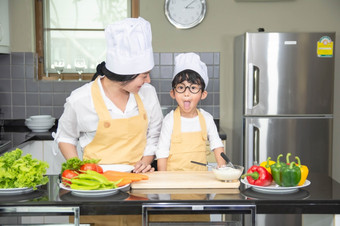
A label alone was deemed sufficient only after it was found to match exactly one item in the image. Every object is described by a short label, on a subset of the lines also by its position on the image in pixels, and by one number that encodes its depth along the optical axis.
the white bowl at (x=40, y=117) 4.04
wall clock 4.36
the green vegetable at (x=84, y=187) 1.74
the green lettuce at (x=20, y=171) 1.77
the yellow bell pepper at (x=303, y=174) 1.88
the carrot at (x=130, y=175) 1.89
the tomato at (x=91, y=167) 1.85
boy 2.40
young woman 2.17
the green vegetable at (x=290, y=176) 1.80
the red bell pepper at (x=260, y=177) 1.85
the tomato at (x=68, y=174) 1.83
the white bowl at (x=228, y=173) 1.92
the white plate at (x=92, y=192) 1.74
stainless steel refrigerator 3.86
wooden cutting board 1.90
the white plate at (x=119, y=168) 2.06
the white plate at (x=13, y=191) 1.78
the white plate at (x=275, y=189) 1.81
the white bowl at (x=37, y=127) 4.02
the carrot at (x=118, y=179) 1.83
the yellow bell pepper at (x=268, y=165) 1.90
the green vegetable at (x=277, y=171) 1.83
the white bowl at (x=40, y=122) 4.02
